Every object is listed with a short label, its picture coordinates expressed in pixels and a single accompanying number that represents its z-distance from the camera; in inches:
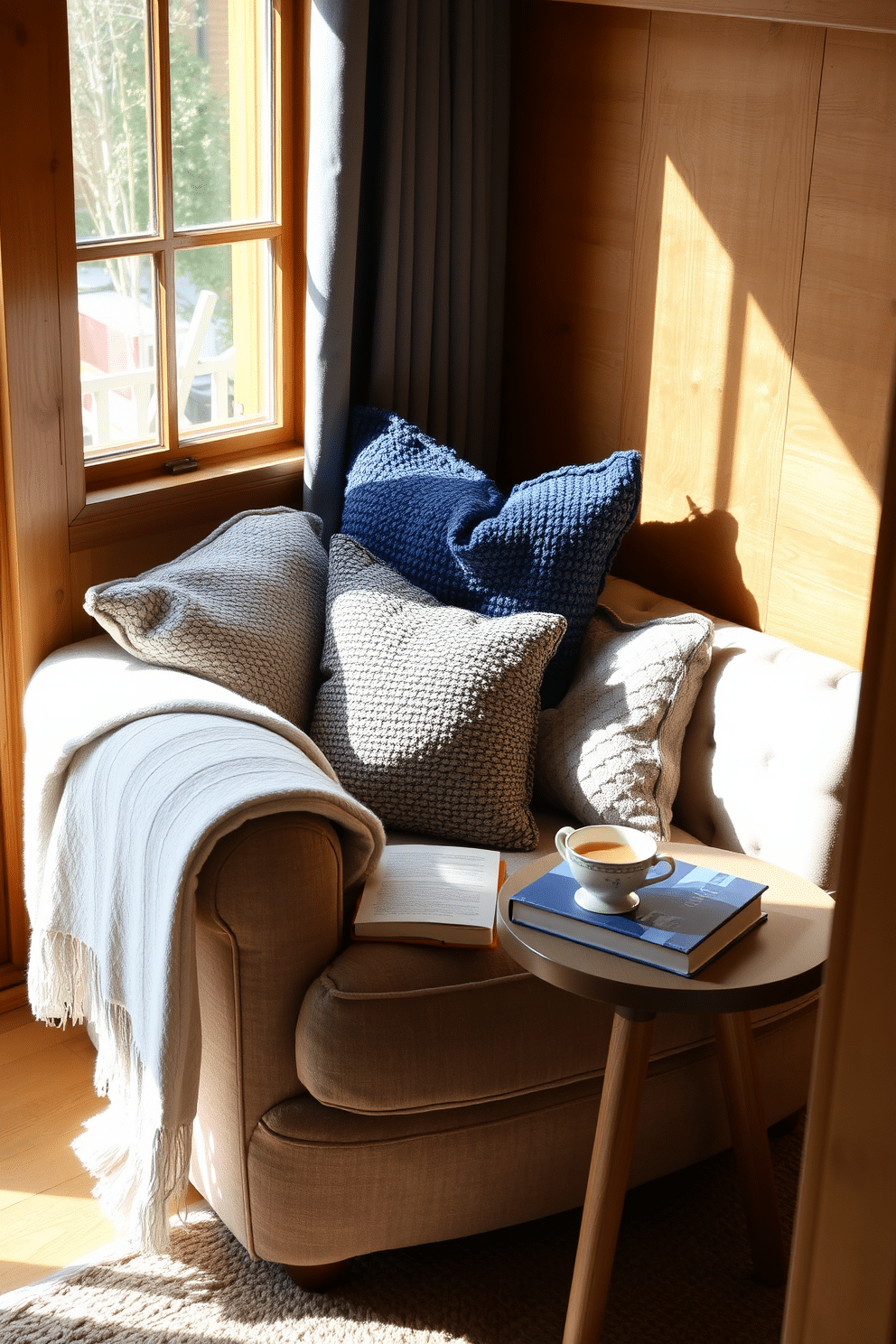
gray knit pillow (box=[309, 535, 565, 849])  74.6
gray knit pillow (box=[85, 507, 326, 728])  74.0
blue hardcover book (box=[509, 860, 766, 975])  55.6
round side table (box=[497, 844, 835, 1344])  54.0
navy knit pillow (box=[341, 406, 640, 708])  82.2
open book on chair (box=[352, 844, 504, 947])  63.7
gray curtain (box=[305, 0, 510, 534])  88.9
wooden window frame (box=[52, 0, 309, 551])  81.0
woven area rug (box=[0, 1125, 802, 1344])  65.2
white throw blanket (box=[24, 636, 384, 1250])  60.6
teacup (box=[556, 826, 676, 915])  57.2
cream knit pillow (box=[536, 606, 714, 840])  76.2
